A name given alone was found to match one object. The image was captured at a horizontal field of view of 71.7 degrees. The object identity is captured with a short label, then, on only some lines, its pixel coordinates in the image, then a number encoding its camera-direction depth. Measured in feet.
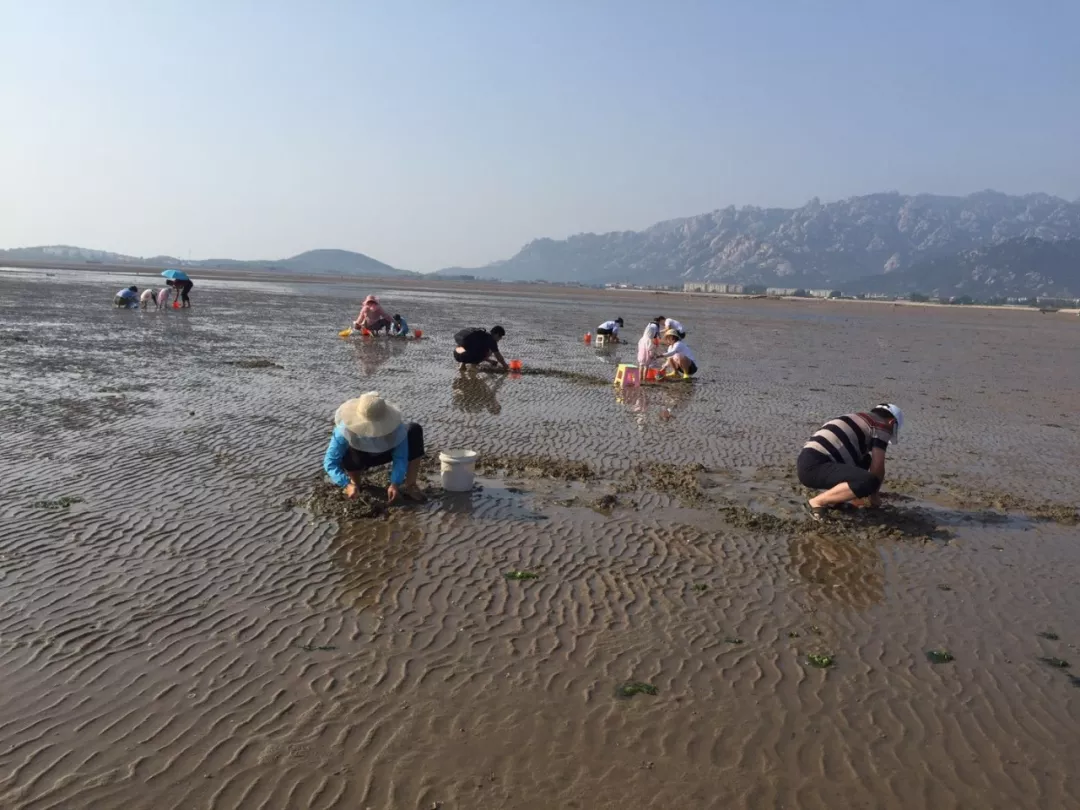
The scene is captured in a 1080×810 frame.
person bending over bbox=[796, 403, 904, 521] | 27.73
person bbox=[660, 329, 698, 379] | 62.64
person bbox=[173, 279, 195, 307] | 111.75
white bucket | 28.50
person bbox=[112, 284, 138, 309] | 104.78
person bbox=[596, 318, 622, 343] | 89.71
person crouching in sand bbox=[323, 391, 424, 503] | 25.55
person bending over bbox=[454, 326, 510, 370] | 60.90
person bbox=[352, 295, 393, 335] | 88.38
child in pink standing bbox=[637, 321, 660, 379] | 60.34
